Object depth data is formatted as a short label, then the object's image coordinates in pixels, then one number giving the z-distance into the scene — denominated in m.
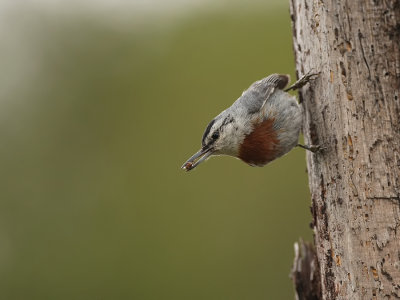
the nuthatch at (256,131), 9.04
